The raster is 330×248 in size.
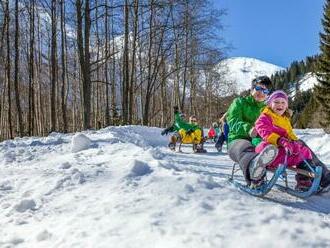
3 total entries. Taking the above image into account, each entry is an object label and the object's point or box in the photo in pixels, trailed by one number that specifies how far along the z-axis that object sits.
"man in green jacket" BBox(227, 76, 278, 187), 5.27
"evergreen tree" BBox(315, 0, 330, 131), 42.12
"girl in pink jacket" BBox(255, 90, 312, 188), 5.38
